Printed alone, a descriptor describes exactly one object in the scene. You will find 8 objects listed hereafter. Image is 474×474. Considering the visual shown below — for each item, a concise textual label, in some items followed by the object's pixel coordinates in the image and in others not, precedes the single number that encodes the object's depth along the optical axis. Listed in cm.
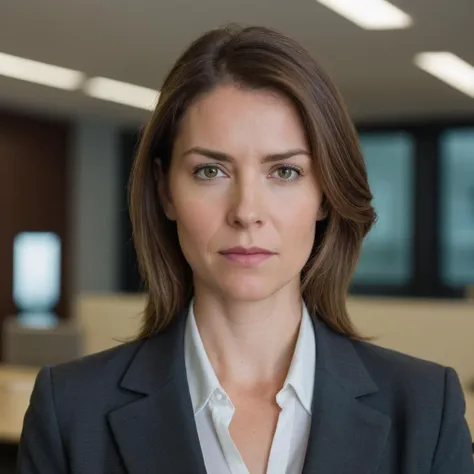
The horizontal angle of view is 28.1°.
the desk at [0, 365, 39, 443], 295
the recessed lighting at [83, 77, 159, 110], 862
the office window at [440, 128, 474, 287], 1046
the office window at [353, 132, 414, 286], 1078
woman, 125
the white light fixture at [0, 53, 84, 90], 755
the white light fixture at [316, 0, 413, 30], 558
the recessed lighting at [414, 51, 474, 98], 714
